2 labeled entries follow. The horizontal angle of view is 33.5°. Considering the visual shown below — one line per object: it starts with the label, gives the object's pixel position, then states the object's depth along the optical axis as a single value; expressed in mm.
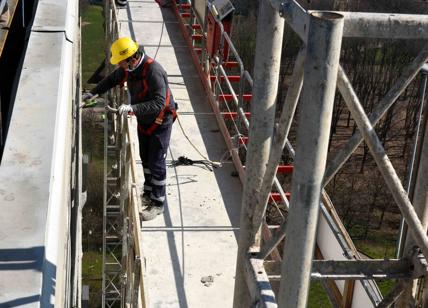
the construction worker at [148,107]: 7566
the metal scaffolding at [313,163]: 2828
